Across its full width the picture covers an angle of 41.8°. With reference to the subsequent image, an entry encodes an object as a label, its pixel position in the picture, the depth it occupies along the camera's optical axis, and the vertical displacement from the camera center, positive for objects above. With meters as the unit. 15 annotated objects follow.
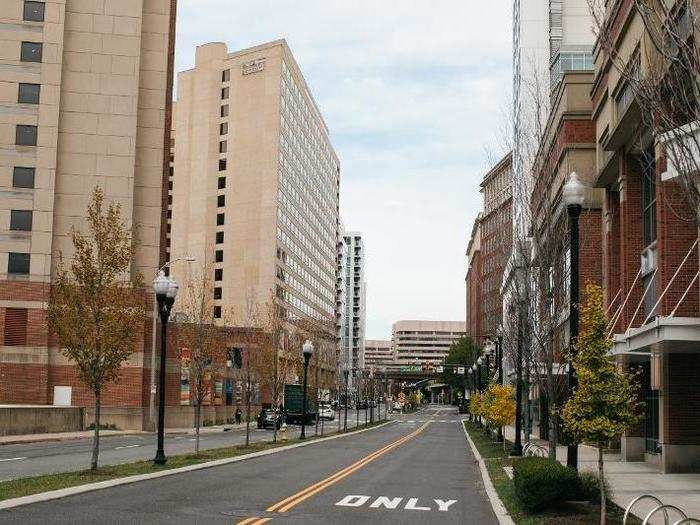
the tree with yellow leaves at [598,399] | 13.79 -0.34
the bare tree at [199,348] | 37.31 +0.89
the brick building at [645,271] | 27.17 +3.58
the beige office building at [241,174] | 124.81 +27.73
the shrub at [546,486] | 16.14 -1.95
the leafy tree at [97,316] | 23.98 +1.36
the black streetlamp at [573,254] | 18.28 +2.47
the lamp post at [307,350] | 45.75 +1.01
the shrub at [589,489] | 16.93 -2.12
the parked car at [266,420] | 71.44 -3.90
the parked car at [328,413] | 99.92 -4.59
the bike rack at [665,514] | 10.79 -1.70
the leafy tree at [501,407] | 39.38 -1.40
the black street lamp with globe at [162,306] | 26.58 +1.89
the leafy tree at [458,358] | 138.12 +2.32
